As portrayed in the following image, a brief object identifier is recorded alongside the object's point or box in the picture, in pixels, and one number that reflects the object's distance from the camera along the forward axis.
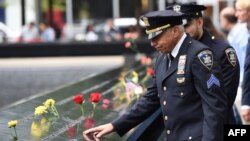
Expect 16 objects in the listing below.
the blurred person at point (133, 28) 39.70
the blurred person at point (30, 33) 40.71
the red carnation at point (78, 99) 7.46
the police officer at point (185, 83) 5.60
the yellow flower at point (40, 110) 7.09
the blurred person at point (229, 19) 11.83
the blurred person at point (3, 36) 41.21
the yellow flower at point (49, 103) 7.20
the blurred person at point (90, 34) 41.53
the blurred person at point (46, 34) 40.61
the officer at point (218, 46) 7.01
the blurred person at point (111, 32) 40.81
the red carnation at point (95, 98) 7.40
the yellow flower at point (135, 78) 11.41
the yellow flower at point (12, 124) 6.03
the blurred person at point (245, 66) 8.47
